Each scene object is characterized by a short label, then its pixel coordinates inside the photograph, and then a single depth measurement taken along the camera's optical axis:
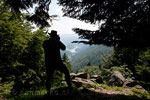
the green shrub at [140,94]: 4.70
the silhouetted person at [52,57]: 4.67
